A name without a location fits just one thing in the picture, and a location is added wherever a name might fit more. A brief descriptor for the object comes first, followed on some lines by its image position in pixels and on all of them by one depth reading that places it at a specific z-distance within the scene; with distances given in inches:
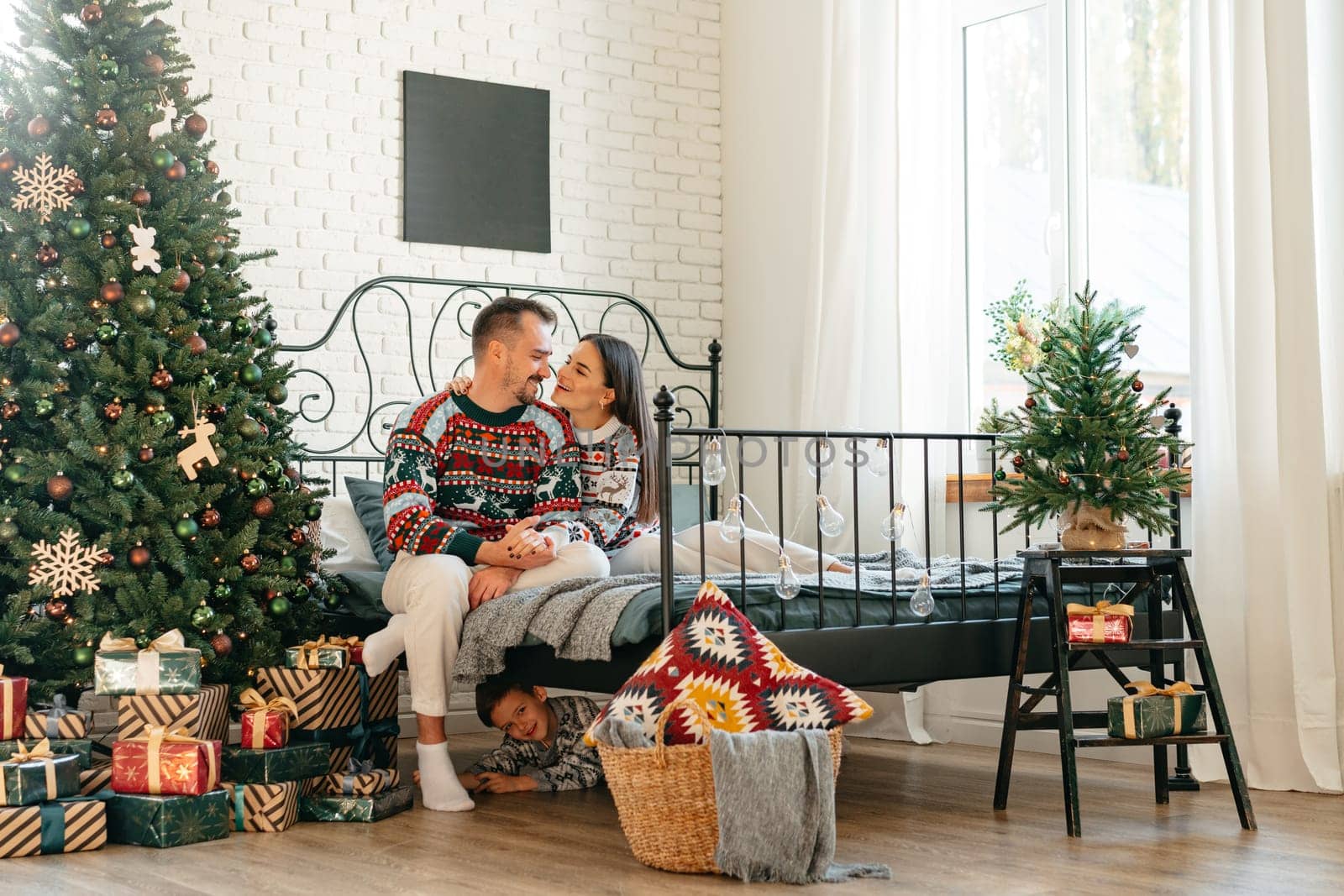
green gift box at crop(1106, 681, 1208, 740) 115.9
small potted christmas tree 119.7
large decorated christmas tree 122.0
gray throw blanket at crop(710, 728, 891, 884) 95.7
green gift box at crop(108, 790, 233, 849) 109.5
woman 135.9
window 159.2
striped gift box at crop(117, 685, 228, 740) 116.0
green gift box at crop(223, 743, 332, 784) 117.3
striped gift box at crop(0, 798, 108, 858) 106.6
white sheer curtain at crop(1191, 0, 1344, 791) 130.4
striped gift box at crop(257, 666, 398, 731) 124.7
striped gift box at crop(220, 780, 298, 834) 116.2
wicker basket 98.0
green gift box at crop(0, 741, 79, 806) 107.8
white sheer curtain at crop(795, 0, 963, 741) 173.8
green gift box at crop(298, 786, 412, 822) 118.7
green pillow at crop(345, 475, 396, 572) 153.2
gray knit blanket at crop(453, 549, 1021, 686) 112.2
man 122.6
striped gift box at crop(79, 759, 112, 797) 115.1
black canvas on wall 184.7
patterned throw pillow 103.0
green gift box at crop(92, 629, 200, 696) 115.6
